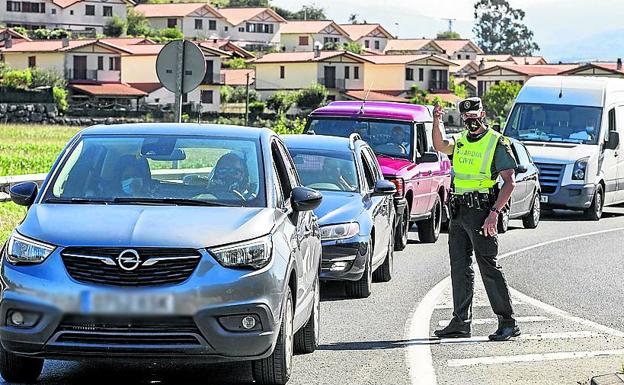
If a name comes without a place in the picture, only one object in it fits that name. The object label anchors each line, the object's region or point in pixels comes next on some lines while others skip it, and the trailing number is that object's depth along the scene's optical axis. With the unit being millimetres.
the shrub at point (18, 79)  100500
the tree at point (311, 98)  105750
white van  27562
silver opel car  7660
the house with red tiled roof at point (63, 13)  138375
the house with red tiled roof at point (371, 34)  172250
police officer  10828
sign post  18703
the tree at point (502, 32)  179250
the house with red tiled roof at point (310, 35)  162375
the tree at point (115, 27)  145875
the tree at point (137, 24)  149250
